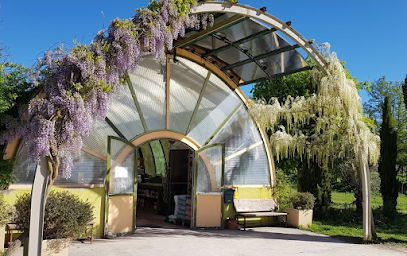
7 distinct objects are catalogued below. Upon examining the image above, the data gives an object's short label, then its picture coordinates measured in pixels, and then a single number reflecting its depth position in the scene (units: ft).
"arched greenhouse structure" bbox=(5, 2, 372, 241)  26.89
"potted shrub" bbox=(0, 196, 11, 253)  20.25
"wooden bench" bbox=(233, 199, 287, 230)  33.53
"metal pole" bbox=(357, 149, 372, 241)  29.78
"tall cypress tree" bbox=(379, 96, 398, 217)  45.16
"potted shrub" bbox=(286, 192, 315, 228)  35.47
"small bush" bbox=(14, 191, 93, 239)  20.22
